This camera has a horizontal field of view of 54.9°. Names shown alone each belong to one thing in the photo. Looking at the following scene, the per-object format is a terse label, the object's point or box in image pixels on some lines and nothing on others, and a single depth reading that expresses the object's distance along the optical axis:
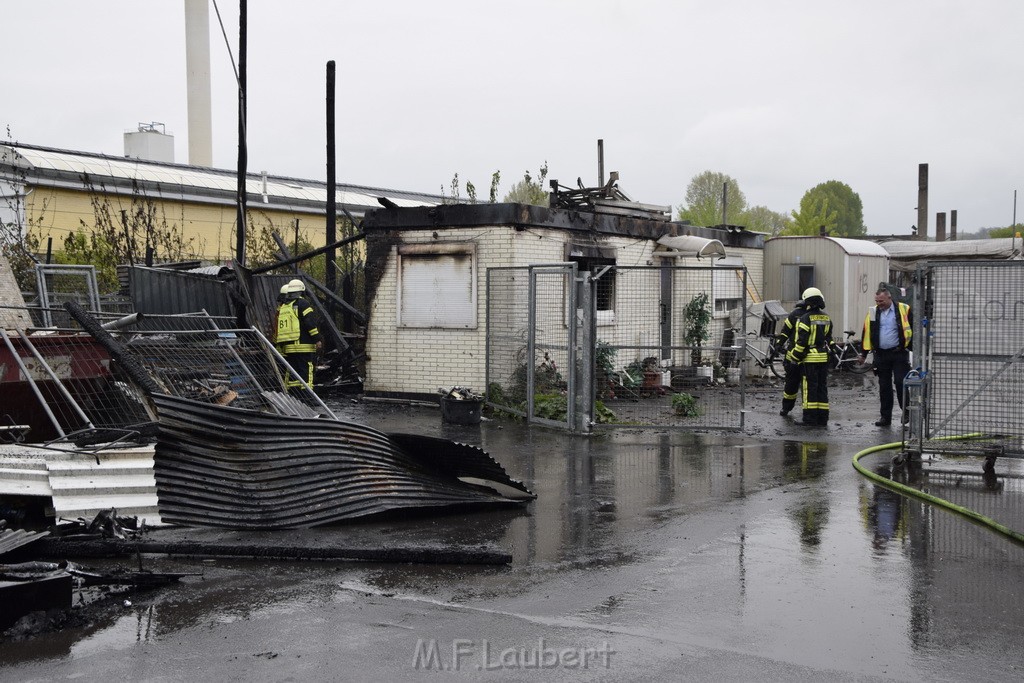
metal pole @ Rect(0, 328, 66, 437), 8.34
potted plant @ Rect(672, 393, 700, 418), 14.05
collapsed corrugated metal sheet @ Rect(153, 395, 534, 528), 7.70
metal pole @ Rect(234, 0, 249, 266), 17.58
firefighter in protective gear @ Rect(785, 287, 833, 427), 13.45
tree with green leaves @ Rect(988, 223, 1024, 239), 60.05
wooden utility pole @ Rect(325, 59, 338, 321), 18.48
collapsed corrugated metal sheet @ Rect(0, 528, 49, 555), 6.25
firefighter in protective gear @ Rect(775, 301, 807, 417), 13.85
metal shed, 22.25
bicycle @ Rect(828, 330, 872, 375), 22.22
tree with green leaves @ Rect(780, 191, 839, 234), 51.31
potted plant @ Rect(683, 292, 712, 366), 18.45
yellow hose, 7.78
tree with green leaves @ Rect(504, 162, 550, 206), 25.75
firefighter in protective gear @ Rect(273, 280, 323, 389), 14.15
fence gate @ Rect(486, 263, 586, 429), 13.20
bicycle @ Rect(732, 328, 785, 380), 19.23
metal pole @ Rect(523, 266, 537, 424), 13.65
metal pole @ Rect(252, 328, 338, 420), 11.10
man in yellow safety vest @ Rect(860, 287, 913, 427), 13.41
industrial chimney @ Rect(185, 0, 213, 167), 41.72
